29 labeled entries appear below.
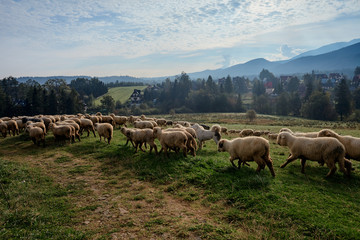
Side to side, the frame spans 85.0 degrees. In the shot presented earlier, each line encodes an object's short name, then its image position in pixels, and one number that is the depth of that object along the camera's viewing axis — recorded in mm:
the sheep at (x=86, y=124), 20594
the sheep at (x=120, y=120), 26891
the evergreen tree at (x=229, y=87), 129875
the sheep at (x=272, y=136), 23956
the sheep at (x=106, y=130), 16844
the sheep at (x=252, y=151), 9758
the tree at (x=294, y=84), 140000
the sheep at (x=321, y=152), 9461
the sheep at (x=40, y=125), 19366
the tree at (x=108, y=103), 94438
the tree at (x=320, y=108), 74356
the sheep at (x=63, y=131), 16953
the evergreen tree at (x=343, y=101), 72312
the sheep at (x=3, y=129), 21516
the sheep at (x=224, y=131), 28847
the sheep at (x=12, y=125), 22328
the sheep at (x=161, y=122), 31609
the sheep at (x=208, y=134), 16178
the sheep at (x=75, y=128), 18250
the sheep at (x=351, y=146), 10695
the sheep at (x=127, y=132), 15204
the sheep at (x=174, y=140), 11805
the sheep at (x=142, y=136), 13500
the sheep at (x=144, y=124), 20944
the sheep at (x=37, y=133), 16578
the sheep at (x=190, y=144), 12589
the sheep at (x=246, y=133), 25267
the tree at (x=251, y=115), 64438
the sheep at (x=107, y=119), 25359
